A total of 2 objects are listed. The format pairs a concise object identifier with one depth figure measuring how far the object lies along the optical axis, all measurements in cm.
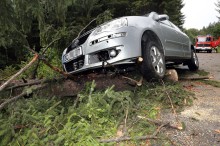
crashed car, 423
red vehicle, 2762
